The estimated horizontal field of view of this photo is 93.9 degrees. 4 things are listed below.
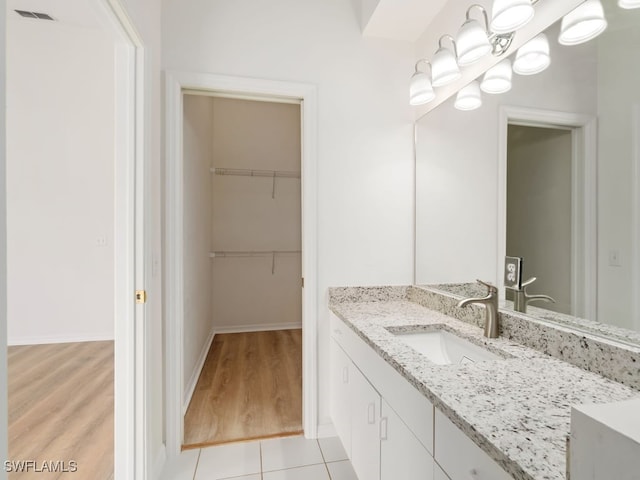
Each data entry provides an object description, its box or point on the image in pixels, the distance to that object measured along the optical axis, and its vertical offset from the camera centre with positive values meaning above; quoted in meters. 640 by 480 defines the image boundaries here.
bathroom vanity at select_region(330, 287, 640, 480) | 0.62 -0.40
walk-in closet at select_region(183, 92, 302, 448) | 2.89 -0.02
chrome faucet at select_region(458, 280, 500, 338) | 1.19 -0.29
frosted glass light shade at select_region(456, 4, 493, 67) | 1.26 +0.84
